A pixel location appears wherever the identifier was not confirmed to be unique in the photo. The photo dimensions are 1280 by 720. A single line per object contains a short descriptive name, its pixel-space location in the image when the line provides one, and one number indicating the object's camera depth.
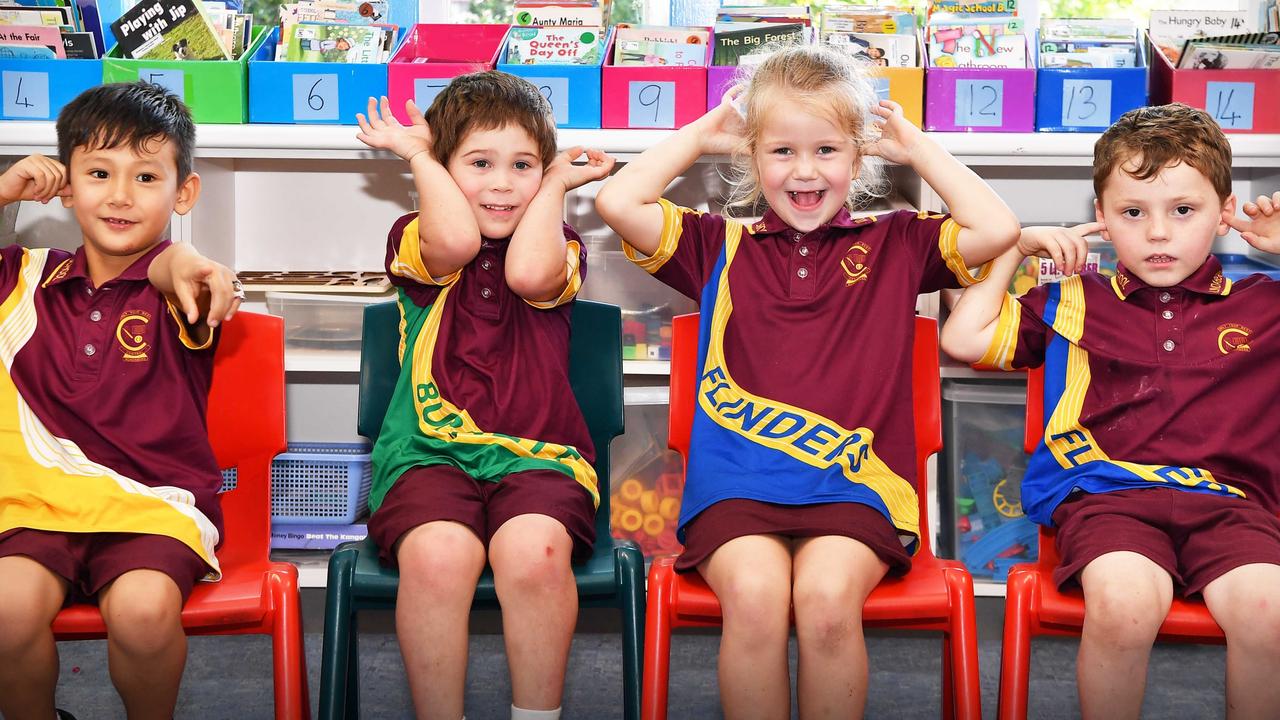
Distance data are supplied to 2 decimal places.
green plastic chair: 3.09
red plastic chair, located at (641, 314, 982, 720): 3.04
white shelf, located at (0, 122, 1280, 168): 3.50
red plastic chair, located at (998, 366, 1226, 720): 3.01
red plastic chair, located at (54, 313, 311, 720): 3.22
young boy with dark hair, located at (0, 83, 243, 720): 3.02
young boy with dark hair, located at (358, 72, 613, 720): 3.07
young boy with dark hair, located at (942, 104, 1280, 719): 3.09
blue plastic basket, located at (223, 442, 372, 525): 3.67
